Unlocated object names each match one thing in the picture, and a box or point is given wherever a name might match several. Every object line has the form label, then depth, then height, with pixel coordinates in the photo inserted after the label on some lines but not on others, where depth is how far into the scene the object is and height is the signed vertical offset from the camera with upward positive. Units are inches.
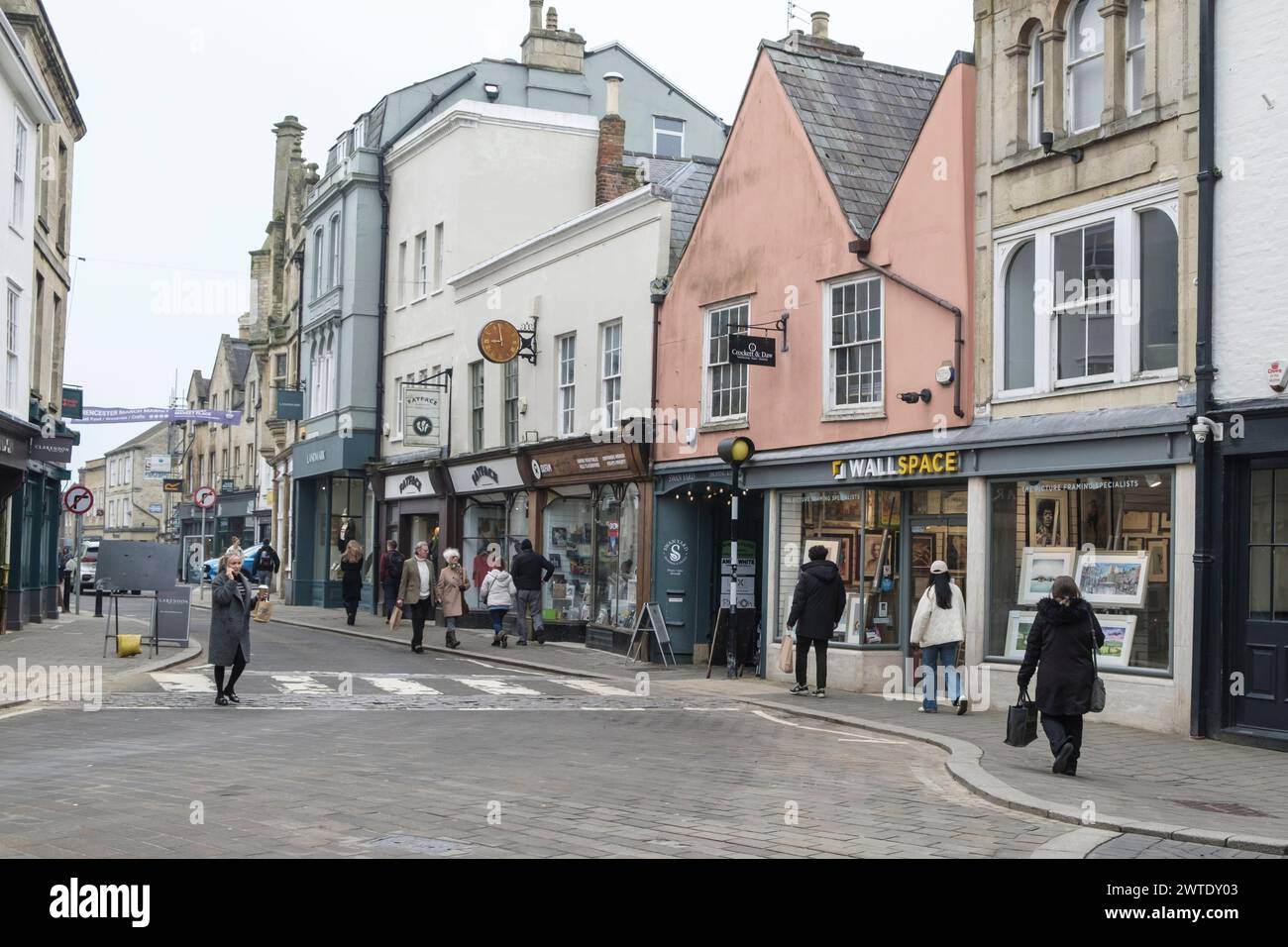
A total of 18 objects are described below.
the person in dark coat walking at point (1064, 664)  453.1 -38.6
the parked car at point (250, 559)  1819.5 -41.3
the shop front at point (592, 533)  962.1 +0.0
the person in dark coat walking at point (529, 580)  987.9 -33.8
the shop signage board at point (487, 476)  1141.1 +45.0
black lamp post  797.2 +40.5
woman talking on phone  616.4 -43.1
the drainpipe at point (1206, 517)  552.4 +10.6
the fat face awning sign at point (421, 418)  1245.7 +97.2
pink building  709.9 +106.0
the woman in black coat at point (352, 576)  1248.2 -40.9
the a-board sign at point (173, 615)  878.4 -54.9
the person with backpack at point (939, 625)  635.5 -37.4
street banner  1924.2 +149.6
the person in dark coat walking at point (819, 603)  703.1 -32.2
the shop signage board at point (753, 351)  795.4 +102.8
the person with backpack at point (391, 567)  1226.4 -32.6
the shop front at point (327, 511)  1486.2 +18.9
